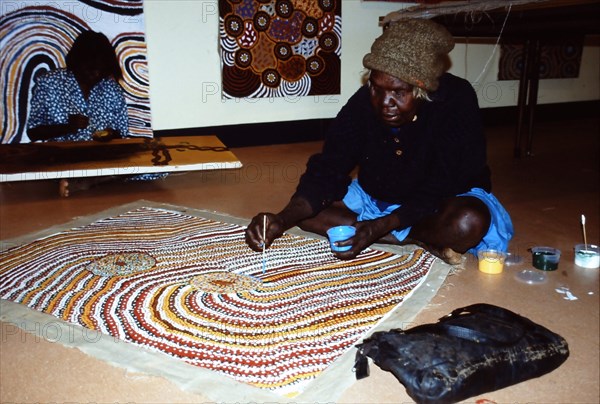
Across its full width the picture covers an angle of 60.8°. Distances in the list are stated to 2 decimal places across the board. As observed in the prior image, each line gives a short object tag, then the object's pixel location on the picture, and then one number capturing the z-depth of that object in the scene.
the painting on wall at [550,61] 5.19
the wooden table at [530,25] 2.16
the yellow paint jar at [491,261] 1.77
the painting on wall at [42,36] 3.42
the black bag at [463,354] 1.03
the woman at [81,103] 2.95
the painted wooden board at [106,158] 2.42
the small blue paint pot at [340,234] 1.53
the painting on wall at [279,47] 3.95
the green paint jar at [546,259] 1.78
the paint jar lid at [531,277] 1.70
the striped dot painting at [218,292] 1.25
